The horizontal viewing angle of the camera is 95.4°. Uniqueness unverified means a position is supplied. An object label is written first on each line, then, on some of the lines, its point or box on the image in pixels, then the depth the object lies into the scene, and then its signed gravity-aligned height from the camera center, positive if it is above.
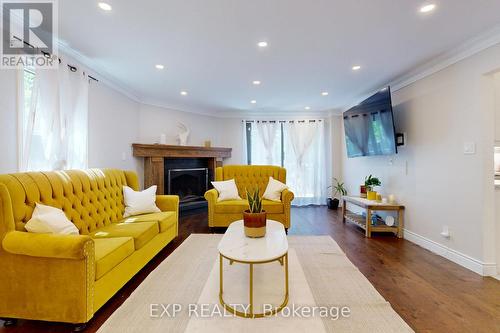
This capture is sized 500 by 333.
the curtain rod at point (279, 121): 6.03 +1.27
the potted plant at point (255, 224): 2.05 -0.50
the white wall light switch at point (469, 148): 2.52 +0.21
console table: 3.50 -0.79
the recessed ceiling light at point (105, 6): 1.92 +1.40
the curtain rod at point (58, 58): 2.28 +1.29
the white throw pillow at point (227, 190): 3.98 -0.38
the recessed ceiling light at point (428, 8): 1.90 +1.35
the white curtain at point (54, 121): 2.33 +0.55
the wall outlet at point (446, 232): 2.82 -0.82
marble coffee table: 1.66 -0.64
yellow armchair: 3.71 -0.67
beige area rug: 1.60 -1.10
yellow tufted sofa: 1.57 -0.67
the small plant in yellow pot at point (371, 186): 3.88 -0.33
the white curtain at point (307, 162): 6.01 +0.16
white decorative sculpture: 5.35 +0.82
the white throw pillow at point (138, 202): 3.02 -0.44
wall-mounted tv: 3.41 +0.70
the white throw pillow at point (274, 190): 3.94 -0.38
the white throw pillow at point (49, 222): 1.74 -0.41
